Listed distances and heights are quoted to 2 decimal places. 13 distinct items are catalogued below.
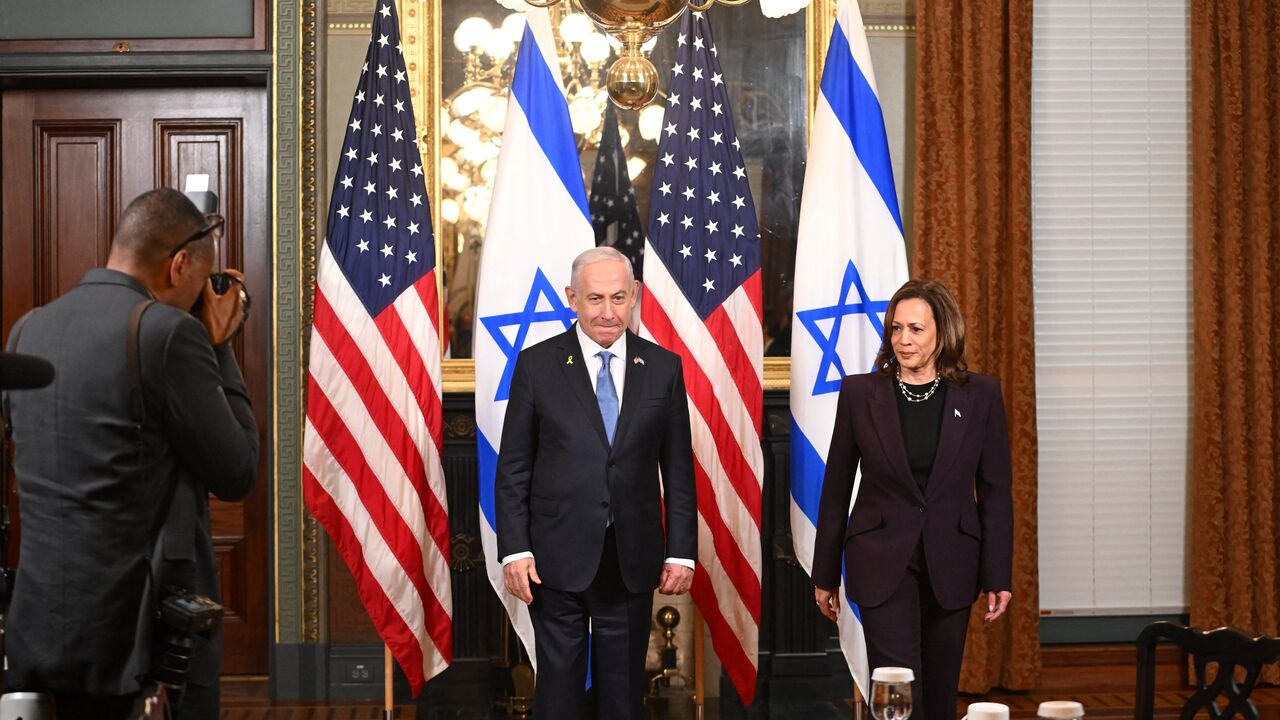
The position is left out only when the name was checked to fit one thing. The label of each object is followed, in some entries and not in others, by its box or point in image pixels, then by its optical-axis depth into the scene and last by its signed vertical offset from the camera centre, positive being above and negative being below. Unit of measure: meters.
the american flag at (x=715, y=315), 4.61 +0.13
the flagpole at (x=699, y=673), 4.73 -1.24
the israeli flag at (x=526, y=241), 4.53 +0.40
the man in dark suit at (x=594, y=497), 3.67 -0.44
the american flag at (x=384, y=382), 4.54 -0.12
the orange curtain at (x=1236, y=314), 5.34 +0.15
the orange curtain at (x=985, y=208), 5.20 +0.59
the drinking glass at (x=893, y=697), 2.01 -0.56
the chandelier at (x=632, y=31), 2.80 +0.74
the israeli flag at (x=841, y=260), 4.62 +0.34
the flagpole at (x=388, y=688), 4.63 -1.26
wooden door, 5.33 +0.76
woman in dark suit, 3.41 -0.42
